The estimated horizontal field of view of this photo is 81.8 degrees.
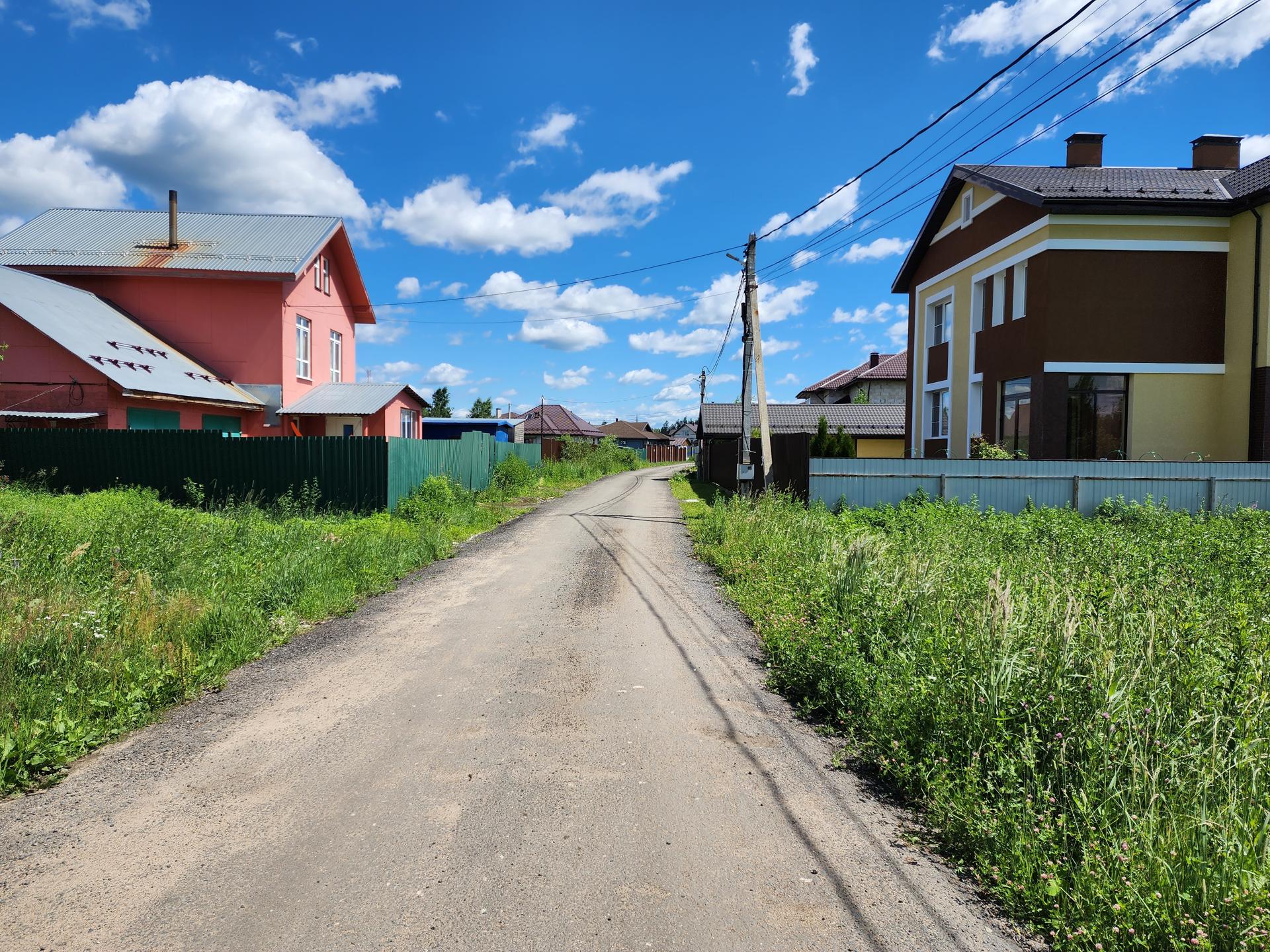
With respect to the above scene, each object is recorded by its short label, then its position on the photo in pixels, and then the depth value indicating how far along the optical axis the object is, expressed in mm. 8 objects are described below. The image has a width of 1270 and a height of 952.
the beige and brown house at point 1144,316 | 16391
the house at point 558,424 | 66188
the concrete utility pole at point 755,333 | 15438
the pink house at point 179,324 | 16359
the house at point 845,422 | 39156
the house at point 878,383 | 42812
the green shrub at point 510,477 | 23875
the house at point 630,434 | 93688
